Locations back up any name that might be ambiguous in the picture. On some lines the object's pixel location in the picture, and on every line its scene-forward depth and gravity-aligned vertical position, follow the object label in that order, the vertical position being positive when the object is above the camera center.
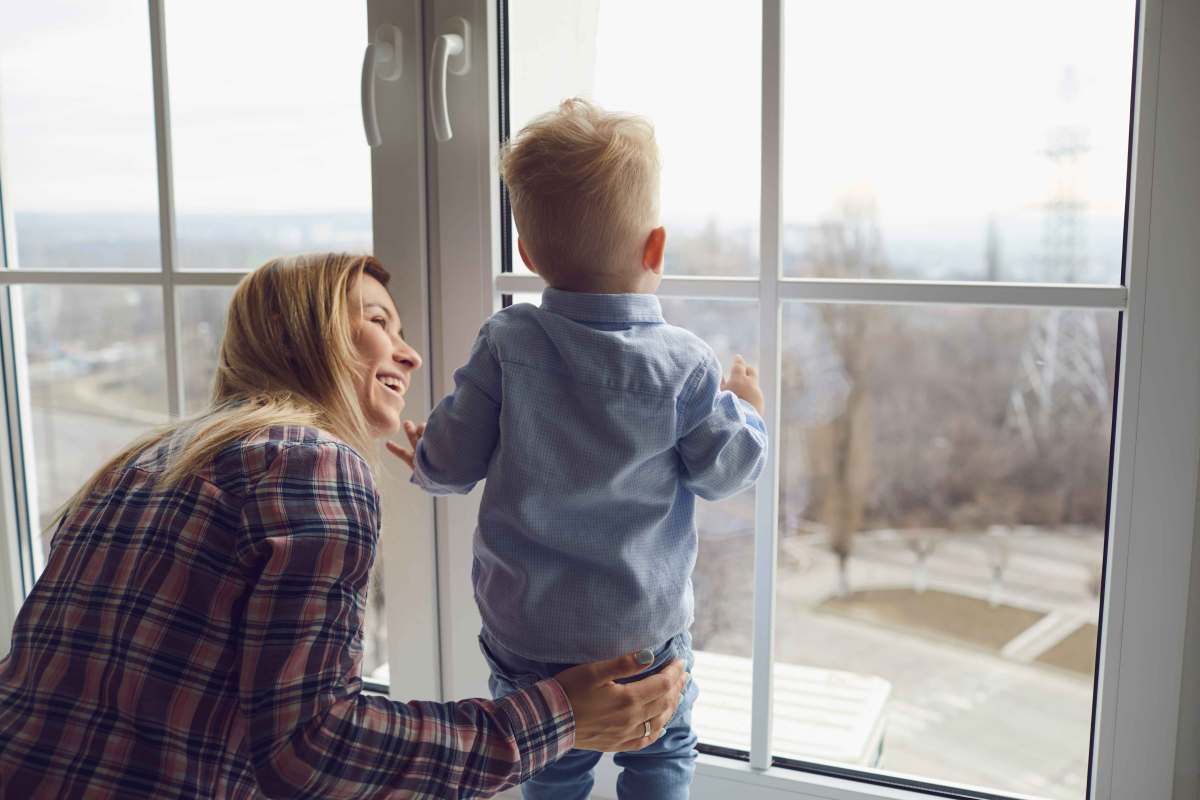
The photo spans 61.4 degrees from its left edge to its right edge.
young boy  0.90 -0.17
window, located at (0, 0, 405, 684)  1.33 +0.06
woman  0.81 -0.36
